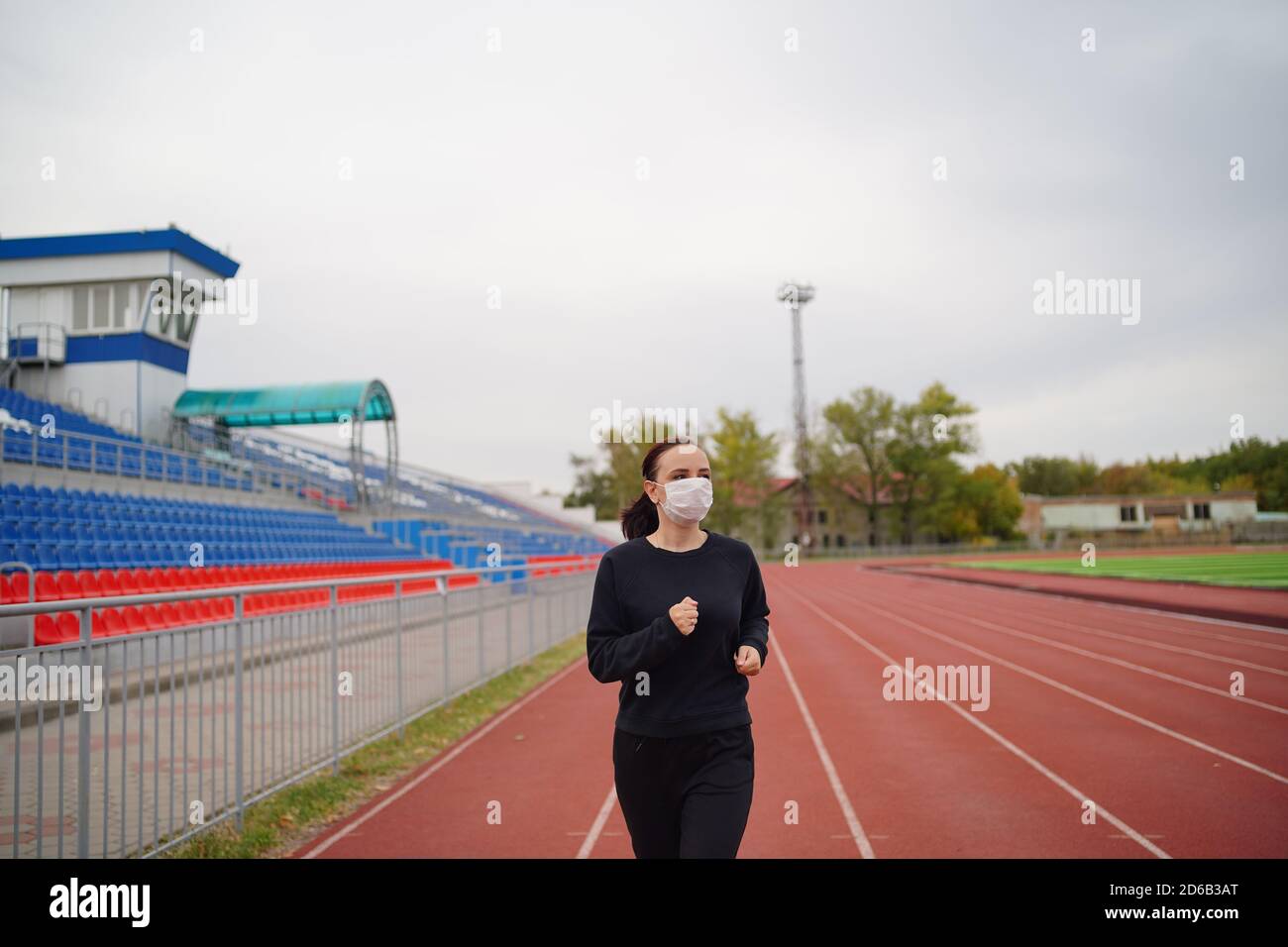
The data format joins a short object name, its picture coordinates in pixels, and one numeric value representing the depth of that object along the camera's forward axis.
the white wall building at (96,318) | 26.88
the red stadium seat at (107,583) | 11.55
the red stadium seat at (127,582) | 11.90
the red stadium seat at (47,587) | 10.51
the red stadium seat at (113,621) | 6.44
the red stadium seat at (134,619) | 6.83
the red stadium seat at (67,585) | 10.84
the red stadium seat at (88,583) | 11.23
